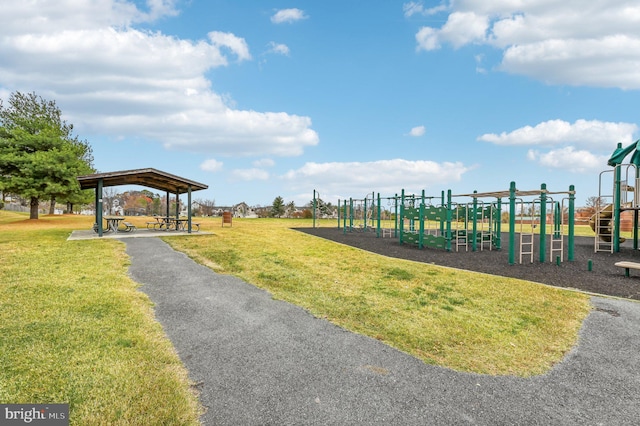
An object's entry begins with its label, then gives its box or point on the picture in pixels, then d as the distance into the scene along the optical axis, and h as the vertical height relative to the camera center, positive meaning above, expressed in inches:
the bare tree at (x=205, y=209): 2032.5 -9.6
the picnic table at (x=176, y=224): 740.6 -42.8
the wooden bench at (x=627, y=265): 325.3 -50.6
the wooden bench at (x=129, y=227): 735.1 -48.4
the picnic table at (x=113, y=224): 684.1 -38.6
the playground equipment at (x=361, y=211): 924.4 -0.6
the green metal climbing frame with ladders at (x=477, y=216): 410.0 -7.5
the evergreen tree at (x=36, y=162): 958.4 +128.1
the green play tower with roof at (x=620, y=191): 494.6 +36.4
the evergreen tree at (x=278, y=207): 1849.2 +9.0
